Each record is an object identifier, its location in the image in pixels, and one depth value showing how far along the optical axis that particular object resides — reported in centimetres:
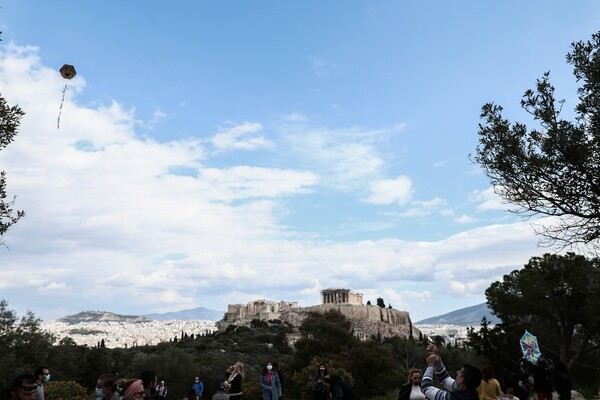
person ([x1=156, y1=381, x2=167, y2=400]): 1906
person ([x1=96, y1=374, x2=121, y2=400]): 679
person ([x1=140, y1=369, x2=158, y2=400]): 747
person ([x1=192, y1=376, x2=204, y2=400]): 1981
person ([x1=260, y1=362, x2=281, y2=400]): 1473
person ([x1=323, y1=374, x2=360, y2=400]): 872
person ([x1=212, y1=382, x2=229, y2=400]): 960
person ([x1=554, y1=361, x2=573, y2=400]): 1207
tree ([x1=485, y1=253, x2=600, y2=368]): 3334
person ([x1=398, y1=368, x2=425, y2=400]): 721
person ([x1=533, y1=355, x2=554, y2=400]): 1199
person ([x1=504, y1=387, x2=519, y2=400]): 1044
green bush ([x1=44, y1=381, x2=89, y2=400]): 1862
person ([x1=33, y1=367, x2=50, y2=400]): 925
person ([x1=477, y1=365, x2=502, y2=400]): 817
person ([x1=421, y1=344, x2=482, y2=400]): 548
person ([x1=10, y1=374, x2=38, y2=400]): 517
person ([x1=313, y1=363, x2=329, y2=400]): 1290
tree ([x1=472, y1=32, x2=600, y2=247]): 1266
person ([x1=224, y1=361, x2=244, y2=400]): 1202
